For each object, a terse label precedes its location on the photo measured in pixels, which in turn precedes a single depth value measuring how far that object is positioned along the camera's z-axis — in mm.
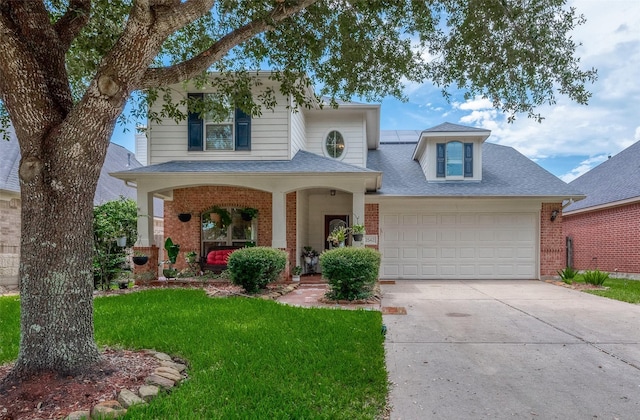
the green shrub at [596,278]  10672
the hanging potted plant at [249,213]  11594
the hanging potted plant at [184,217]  11664
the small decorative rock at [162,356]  4175
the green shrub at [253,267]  8180
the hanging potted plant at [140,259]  9930
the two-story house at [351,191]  10320
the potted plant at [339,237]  9961
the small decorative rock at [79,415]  2826
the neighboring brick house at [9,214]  11711
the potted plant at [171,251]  10508
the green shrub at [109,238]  9430
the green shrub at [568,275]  11320
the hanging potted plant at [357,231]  9952
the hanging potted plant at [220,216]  11602
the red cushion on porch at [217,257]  11070
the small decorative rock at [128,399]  3086
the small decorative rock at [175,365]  3926
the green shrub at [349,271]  7621
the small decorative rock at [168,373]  3629
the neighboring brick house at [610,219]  13203
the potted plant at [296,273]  10795
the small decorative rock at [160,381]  3443
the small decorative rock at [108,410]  2877
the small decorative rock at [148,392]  3212
